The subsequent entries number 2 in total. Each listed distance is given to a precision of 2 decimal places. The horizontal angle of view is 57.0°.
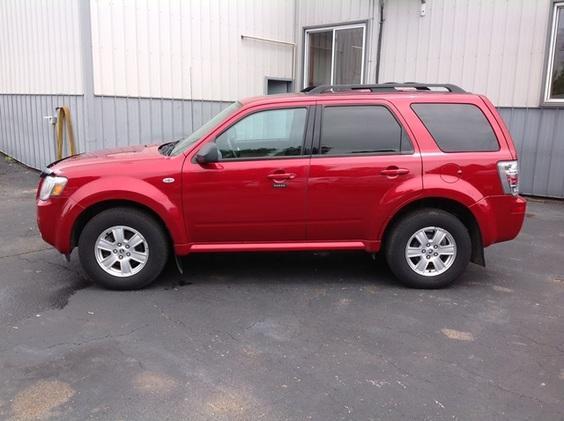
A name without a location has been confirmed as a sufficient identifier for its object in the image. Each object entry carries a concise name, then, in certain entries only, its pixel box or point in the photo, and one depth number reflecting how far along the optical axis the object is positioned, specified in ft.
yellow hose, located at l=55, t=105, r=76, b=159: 30.91
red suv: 15.03
